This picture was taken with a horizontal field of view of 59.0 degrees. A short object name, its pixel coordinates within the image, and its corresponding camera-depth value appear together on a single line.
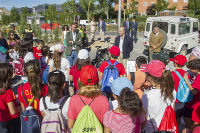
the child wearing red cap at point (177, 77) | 2.88
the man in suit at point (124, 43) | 5.62
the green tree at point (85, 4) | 50.36
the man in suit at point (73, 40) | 6.34
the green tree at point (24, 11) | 48.90
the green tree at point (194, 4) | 45.39
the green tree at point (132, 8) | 47.04
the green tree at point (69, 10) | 21.83
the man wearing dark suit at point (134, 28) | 14.32
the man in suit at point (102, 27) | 14.10
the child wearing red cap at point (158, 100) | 2.19
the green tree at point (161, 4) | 46.41
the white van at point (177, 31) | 8.34
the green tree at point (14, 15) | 38.48
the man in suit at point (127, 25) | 14.16
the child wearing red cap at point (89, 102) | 2.12
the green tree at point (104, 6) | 52.36
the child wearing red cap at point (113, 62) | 3.40
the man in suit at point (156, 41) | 7.00
